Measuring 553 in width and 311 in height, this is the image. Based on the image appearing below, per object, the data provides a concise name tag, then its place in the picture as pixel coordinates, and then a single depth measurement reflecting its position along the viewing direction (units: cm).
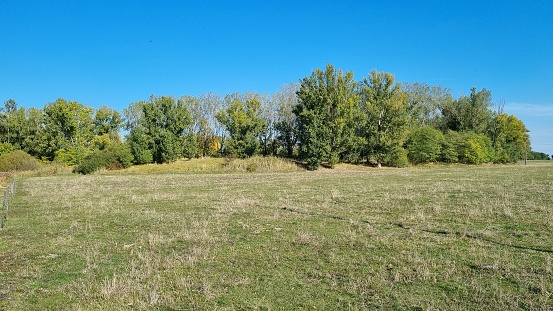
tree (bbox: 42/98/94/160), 5325
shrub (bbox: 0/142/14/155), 5609
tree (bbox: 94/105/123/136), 6806
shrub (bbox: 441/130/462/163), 5806
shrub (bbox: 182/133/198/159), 5956
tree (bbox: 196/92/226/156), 7150
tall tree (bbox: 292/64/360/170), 4931
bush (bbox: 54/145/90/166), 5272
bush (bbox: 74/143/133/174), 4472
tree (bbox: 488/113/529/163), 6794
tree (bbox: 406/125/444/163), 5638
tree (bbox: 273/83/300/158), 6338
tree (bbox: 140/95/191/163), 5494
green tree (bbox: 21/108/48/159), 5603
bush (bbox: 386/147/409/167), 5500
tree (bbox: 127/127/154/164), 5300
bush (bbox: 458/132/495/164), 5803
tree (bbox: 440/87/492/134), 6638
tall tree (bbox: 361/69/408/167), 5325
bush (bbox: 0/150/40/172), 4459
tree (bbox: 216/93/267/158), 5712
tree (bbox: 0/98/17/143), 6062
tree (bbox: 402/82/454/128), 7506
